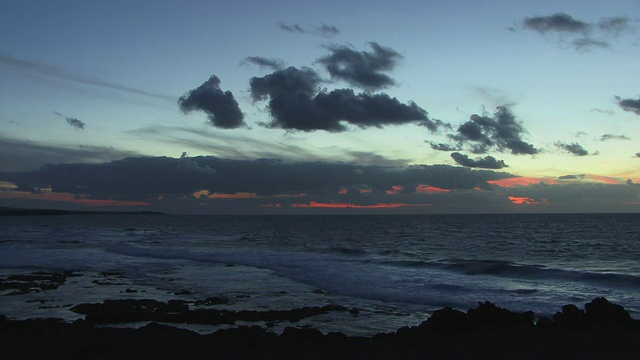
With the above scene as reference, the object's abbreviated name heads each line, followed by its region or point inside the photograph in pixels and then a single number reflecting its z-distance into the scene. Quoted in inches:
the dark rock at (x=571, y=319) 615.2
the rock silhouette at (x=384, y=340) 498.3
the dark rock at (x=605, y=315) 617.0
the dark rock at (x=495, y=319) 599.2
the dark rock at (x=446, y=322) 591.8
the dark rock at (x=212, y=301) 845.8
